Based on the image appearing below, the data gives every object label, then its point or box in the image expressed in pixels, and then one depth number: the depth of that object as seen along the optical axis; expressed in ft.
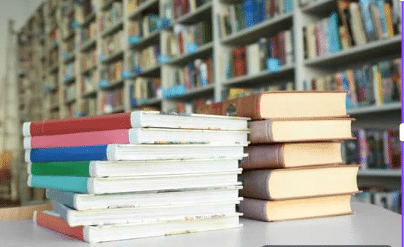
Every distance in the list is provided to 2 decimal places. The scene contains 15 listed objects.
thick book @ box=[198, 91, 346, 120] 2.58
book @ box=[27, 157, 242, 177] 2.07
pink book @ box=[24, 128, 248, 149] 2.14
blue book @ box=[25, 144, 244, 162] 2.07
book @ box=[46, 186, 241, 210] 2.06
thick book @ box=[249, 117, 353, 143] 2.51
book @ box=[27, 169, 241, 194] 2.06
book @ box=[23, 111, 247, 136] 2.15
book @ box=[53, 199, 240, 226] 2.04
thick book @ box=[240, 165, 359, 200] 2.49
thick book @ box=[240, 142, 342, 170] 2.53
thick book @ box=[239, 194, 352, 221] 2.54
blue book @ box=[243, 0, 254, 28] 10.11
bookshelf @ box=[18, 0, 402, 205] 8.86
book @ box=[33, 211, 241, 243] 2.04
